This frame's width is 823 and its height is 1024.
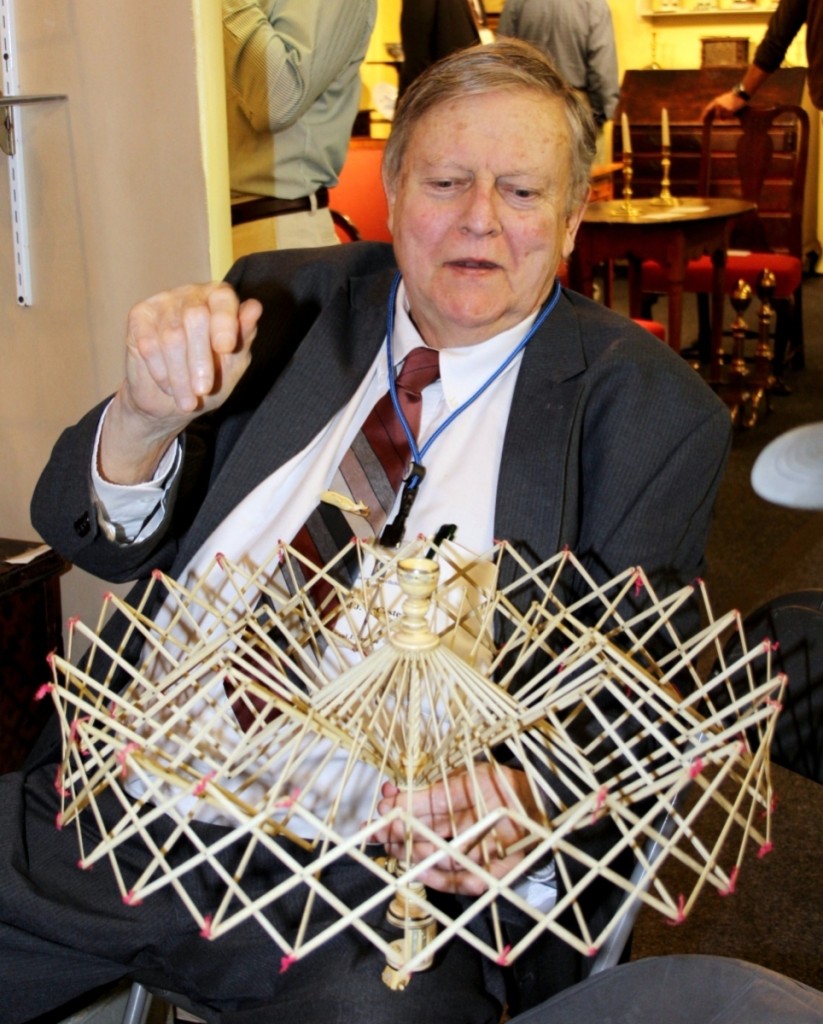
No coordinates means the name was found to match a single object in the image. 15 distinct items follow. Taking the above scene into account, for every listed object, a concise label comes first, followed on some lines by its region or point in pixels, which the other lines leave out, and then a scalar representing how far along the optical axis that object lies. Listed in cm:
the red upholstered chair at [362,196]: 379
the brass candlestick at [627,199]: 420
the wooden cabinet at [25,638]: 169
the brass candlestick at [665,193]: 440
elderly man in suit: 104
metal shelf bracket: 179
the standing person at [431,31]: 387
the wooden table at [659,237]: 399
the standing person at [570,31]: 485
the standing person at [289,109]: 206
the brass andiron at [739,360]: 397
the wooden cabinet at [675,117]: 689
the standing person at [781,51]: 399
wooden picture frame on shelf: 729
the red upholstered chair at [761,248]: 458
